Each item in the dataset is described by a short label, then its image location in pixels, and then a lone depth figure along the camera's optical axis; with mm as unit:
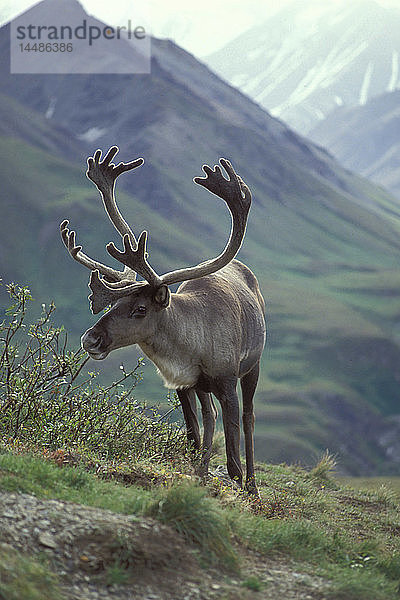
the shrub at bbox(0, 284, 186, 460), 20937
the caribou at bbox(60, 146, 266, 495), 19656
